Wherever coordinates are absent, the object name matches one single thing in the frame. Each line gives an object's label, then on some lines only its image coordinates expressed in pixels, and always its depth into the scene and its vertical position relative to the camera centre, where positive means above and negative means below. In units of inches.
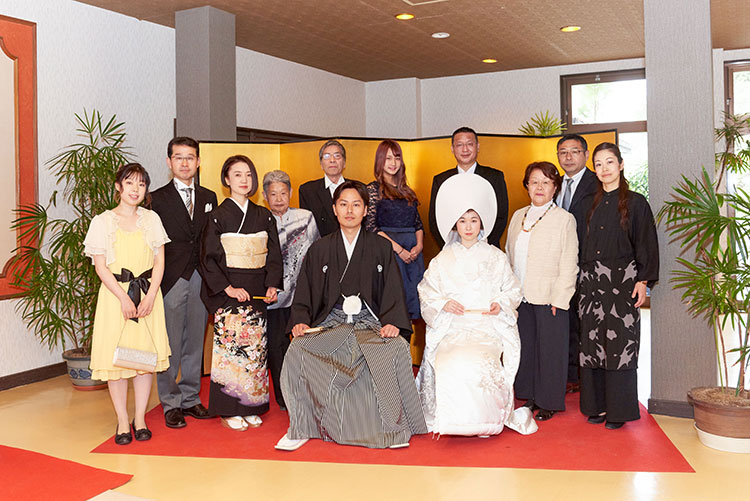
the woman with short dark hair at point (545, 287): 154.9 -7.7
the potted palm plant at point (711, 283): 135.0 -6.8
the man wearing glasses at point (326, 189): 181.8 +18.6
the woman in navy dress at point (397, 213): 177.6 +11.0
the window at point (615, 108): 320.5 +67.8
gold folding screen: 206.5 +29.6
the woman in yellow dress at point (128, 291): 140.7 -6.4
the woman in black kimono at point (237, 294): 152.8 -7.9
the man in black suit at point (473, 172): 182.1 +22.1
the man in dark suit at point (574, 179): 171.8 +18.4
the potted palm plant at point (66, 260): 190.7 +0.4
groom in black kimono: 141.6 -18.7
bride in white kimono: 140.5 -11.8
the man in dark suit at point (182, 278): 157.2 -4.4
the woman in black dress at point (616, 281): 147.9 -6.5
